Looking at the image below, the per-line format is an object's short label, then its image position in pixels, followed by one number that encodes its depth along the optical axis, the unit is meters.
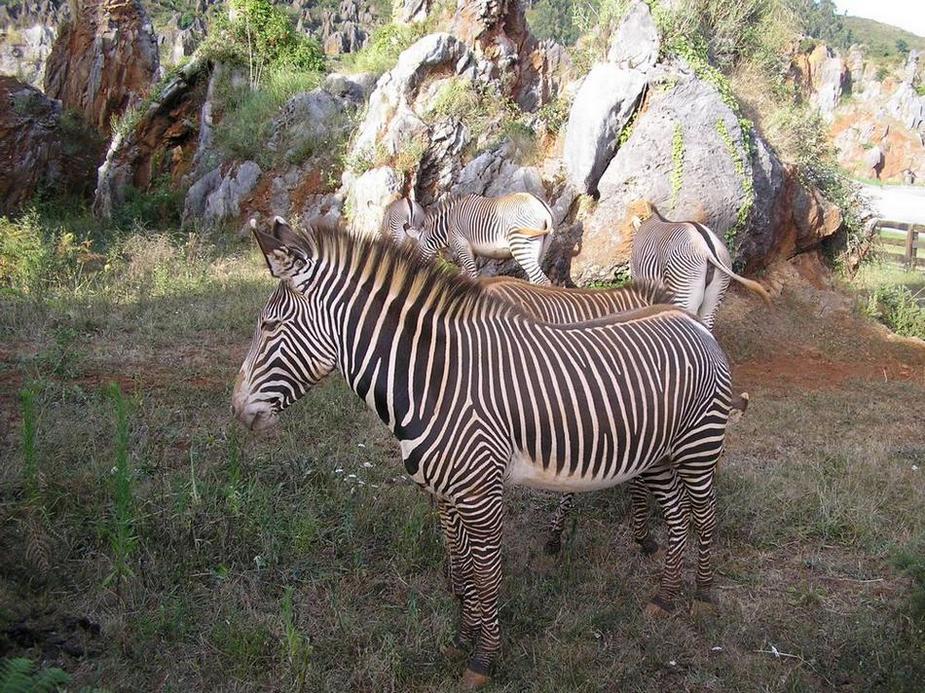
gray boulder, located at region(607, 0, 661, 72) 12.28
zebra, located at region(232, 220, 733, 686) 3.58
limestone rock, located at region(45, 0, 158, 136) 21.16
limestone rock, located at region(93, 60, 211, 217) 17.39
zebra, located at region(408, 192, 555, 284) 11.15
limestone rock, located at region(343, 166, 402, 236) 13.29
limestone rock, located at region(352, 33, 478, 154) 13.98
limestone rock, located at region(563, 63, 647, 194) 12.19
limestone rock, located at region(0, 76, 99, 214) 17.08
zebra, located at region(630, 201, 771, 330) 9.43
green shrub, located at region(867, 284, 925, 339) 12.58
